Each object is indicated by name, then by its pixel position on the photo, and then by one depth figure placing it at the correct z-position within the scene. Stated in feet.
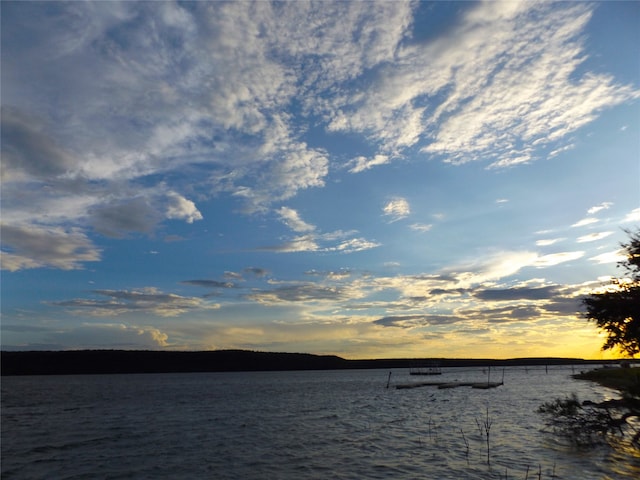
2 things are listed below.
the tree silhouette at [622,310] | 95.61
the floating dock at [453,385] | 347.07
